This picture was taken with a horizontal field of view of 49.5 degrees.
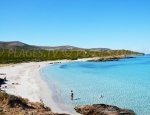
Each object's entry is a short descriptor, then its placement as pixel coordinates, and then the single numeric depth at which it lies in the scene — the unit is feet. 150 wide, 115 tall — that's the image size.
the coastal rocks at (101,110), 41.43
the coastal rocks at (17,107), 37.29
